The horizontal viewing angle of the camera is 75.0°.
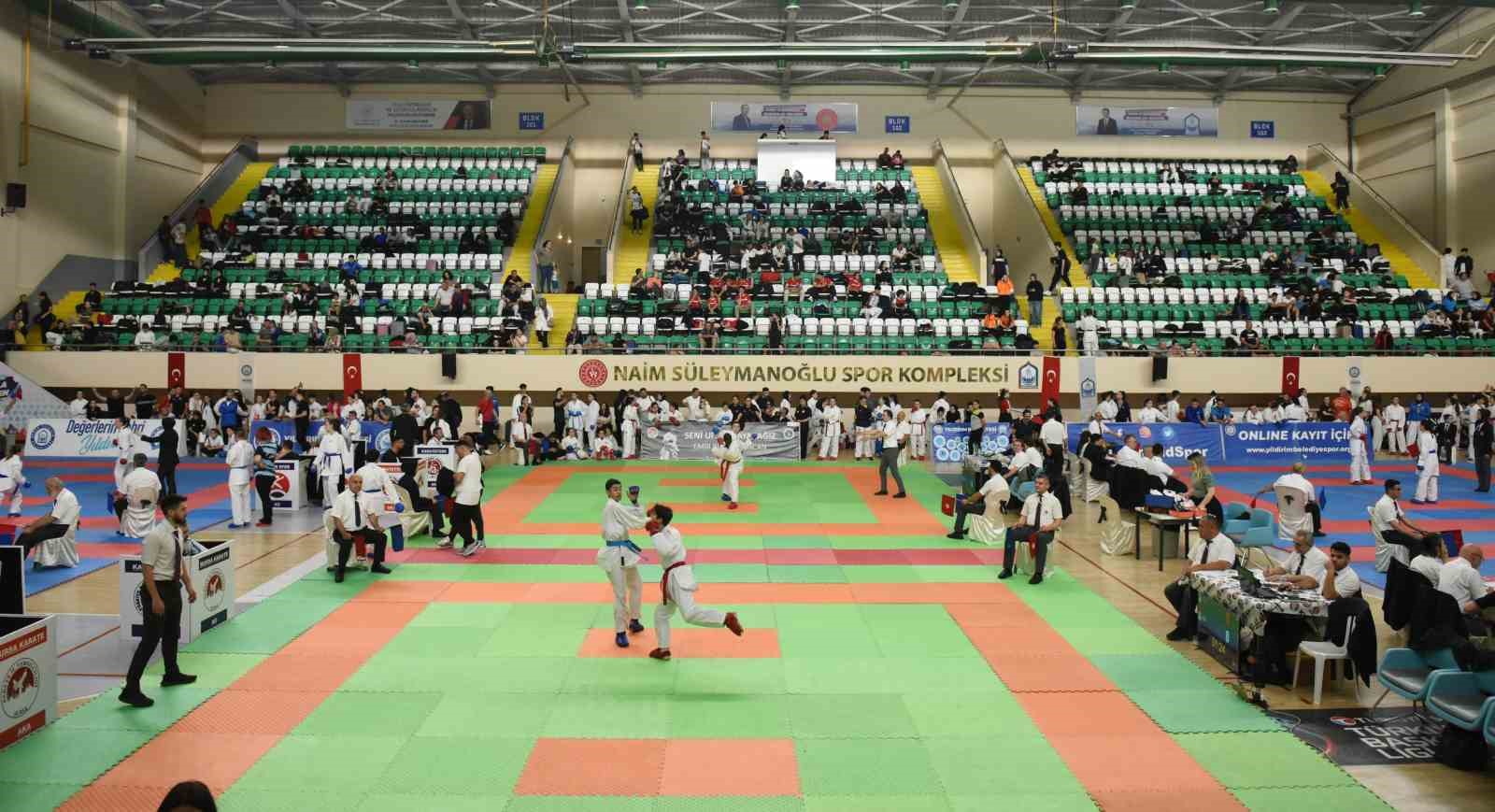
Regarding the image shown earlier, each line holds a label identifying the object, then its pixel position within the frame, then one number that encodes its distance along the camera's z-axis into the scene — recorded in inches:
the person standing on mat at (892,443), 763.4
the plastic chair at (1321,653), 351.6
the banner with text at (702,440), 981.8
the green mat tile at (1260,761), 293.9
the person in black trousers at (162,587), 335.3
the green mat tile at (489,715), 328.2
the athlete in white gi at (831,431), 1007.6
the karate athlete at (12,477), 583.1
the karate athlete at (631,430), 999.0
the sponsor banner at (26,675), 306.8
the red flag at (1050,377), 1092.5
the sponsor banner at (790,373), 1087.0
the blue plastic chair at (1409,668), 327.3
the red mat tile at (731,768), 289.4
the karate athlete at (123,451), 679.7
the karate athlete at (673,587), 374.3
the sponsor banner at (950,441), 956.0
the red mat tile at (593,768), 288.8
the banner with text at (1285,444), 971.3
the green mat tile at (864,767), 291.0
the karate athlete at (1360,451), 835.4
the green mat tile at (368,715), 327.9
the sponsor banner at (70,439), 901.8
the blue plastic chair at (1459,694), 295.4
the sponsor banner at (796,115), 1577.3
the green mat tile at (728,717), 328.8
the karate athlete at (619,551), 406.3
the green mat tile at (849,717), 329.1
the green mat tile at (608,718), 327.9
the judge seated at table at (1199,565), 417.7
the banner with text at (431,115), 1594.5
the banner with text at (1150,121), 1596.9
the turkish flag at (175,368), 1078.4
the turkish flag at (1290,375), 1109.1
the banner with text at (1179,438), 919.7
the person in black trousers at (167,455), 706.8
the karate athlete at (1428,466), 746.2
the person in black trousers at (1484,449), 801.6
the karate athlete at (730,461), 724.7
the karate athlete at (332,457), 670.5
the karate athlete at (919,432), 995.3
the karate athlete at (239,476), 626.5
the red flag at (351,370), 1088.4
